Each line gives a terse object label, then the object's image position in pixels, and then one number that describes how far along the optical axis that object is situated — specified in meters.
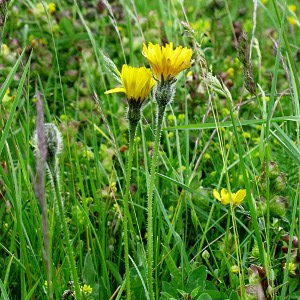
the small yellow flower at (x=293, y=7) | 1.59
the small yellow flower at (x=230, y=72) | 1.16
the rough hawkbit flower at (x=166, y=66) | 0.58
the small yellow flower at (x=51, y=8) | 1.32
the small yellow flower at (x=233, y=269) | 0.67
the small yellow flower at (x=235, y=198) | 0.66
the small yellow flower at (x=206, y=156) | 0.90
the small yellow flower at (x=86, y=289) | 0.65
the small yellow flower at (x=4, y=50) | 1.04
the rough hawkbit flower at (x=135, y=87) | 0.57
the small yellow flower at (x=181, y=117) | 0.99
